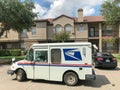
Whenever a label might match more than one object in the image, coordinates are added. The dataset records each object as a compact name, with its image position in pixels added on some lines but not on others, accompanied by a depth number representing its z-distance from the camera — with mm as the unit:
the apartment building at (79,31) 17504
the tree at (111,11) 14678
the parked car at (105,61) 7597
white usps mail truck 4731
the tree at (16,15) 10277
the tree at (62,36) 16264
